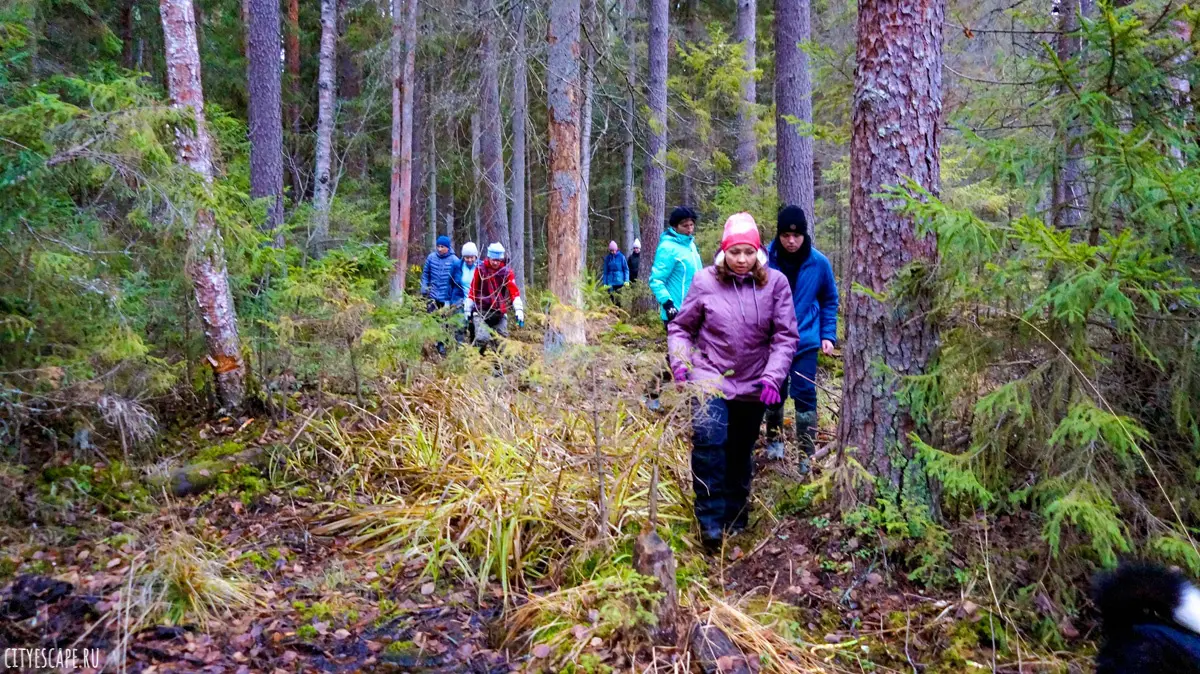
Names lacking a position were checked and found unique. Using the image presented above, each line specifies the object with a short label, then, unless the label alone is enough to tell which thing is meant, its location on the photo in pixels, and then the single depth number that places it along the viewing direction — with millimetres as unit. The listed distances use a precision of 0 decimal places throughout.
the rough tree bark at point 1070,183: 3623
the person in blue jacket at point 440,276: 11172
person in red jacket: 8828
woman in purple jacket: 4223
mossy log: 5238
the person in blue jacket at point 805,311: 5362
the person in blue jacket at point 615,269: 15984
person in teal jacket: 6422
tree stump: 3391
